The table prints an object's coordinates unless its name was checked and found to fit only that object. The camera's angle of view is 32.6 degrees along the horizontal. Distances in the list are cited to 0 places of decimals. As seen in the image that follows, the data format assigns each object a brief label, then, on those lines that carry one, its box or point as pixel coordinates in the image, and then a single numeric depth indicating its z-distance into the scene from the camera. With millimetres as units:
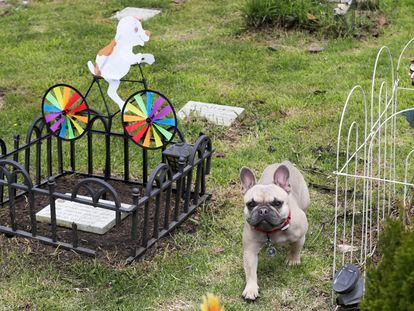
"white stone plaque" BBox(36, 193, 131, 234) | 4566
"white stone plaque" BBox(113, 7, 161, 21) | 9695
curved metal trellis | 4375
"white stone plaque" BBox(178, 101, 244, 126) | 6465
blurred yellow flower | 1688
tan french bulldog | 3906
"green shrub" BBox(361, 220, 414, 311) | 2014
